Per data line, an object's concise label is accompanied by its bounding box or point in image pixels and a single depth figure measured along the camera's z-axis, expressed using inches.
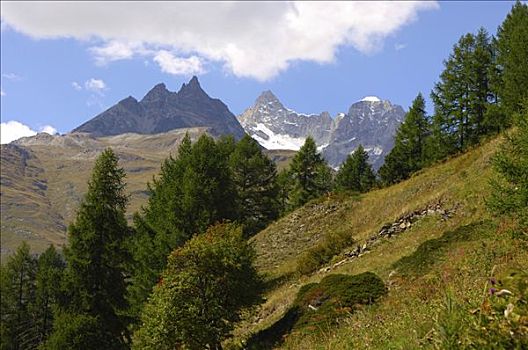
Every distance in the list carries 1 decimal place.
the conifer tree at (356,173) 2669.8
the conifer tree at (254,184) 2052.2
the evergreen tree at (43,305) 1832.8
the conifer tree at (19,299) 1857.8
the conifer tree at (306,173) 2342.5
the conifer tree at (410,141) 2135.8
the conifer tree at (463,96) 1756.9
